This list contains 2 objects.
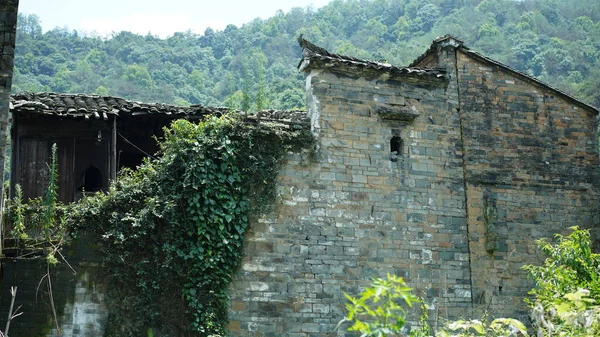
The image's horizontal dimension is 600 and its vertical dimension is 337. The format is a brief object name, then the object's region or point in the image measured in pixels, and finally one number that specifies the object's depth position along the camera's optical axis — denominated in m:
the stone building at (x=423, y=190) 13.12
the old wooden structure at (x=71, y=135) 14.13
